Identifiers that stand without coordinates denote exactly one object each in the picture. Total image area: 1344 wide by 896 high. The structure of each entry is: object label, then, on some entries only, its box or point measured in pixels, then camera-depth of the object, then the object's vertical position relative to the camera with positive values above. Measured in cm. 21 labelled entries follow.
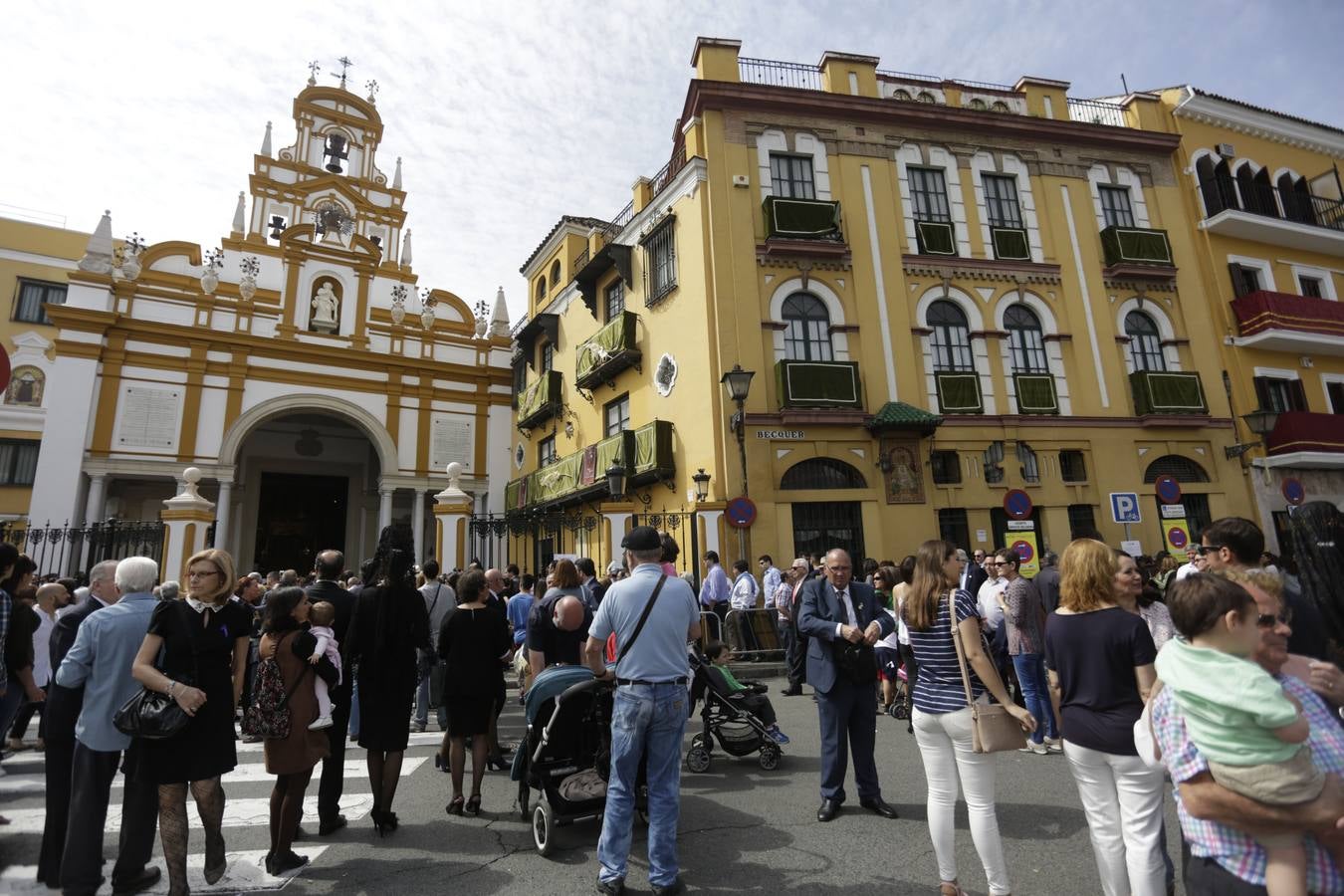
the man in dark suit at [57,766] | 412 -101
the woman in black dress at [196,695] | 371 -55
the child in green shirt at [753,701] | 628 -120
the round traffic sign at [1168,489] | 1371 +131
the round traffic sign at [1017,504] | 1313 +109
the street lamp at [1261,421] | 1474 +280
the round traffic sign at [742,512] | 1316 +118
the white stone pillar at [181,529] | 1478 +148
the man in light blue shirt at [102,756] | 385 -90
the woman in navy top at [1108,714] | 306 -74
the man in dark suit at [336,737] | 483 -108
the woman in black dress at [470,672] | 519 -68
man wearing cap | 373 -73
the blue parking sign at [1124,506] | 1387 +102
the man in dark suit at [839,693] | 483 -91
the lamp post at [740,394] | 1284 +341
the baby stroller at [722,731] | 617 -149
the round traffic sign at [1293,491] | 1495 +127
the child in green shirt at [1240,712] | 200 -49
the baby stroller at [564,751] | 450 -119
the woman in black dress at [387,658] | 482 -52
